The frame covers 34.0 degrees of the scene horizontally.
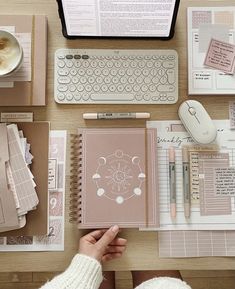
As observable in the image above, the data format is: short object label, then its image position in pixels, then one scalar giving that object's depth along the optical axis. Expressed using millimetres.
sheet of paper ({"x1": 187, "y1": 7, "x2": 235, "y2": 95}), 835
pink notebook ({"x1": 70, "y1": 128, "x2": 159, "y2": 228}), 774
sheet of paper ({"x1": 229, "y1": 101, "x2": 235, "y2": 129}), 830
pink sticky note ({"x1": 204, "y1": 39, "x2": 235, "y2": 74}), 841
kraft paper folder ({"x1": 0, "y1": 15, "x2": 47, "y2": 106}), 818
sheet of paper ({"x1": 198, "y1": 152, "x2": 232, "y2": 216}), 793
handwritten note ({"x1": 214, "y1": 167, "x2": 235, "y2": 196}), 801
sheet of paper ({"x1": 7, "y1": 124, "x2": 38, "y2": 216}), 766
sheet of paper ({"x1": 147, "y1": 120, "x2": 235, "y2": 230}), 788
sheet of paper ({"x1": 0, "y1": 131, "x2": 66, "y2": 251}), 777
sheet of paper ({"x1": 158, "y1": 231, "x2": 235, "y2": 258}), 781
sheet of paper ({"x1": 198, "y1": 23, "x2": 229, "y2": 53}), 850
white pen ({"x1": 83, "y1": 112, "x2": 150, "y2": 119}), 817
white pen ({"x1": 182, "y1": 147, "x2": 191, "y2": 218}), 787
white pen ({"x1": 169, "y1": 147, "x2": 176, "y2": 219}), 787
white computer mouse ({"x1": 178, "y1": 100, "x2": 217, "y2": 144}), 797
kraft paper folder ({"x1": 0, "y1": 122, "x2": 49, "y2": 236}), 776
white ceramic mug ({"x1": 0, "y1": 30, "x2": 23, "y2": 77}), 792
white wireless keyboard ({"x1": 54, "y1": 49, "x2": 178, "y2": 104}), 833
